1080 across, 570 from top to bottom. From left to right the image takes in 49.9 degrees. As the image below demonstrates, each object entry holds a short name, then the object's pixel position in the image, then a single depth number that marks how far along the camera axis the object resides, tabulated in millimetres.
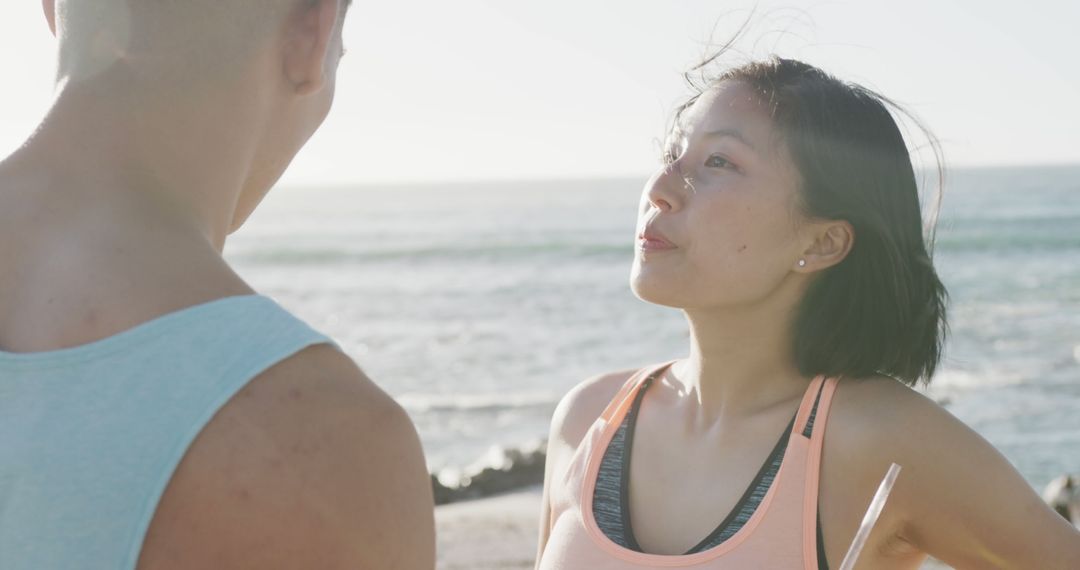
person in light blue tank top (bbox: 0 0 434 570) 1140
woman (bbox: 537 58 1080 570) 2557
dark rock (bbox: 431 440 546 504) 9219
